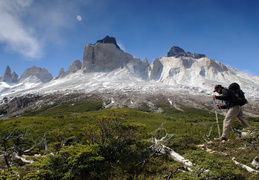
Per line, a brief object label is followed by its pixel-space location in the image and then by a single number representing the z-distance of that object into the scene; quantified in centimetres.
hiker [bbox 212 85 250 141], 859
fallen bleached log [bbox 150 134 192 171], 816
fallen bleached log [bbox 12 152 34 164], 842
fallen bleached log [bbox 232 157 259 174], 612
